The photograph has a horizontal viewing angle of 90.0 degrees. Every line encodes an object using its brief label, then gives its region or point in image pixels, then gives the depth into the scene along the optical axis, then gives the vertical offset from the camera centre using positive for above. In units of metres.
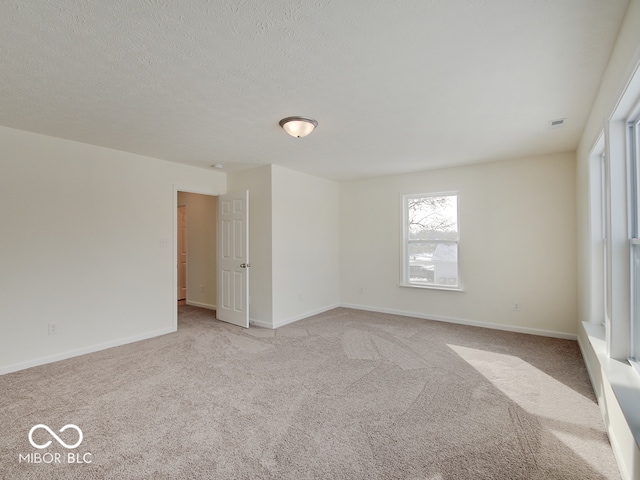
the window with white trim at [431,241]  5.06 +0.01
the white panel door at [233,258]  4.71 -0.23
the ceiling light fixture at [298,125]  2.93 +1.09
